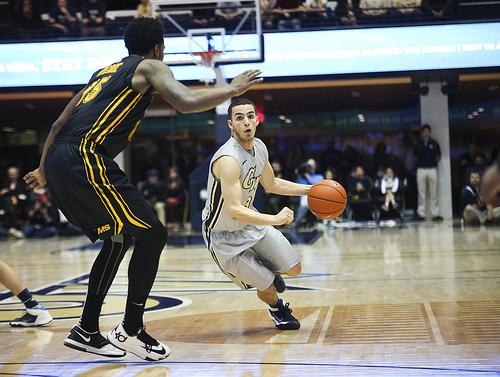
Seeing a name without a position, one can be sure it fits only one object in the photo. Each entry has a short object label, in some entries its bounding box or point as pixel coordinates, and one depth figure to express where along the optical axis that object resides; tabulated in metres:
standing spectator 16.36
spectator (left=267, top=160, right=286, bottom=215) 15.77
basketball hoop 12.48
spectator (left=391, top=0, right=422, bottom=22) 15.28
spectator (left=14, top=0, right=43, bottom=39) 15.81
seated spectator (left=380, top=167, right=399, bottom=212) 15.61
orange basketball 5.10
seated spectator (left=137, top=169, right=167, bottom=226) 15.71
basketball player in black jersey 4.05
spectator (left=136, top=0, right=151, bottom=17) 14.39
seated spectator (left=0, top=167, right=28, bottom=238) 15.78
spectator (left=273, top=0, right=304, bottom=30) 15.34
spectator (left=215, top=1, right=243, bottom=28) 13.01
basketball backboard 12.60
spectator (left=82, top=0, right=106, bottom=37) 15.45
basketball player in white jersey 5.01
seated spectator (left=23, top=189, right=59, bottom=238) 16.05
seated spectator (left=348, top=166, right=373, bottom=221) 15.55
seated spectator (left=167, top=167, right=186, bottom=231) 16.03
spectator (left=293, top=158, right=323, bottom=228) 15.12
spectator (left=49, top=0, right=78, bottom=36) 15.64
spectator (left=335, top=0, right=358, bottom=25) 15.45
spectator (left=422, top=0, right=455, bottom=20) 15.28
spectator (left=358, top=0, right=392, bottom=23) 15.39
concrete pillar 16.89
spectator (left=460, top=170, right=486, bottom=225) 14.45
